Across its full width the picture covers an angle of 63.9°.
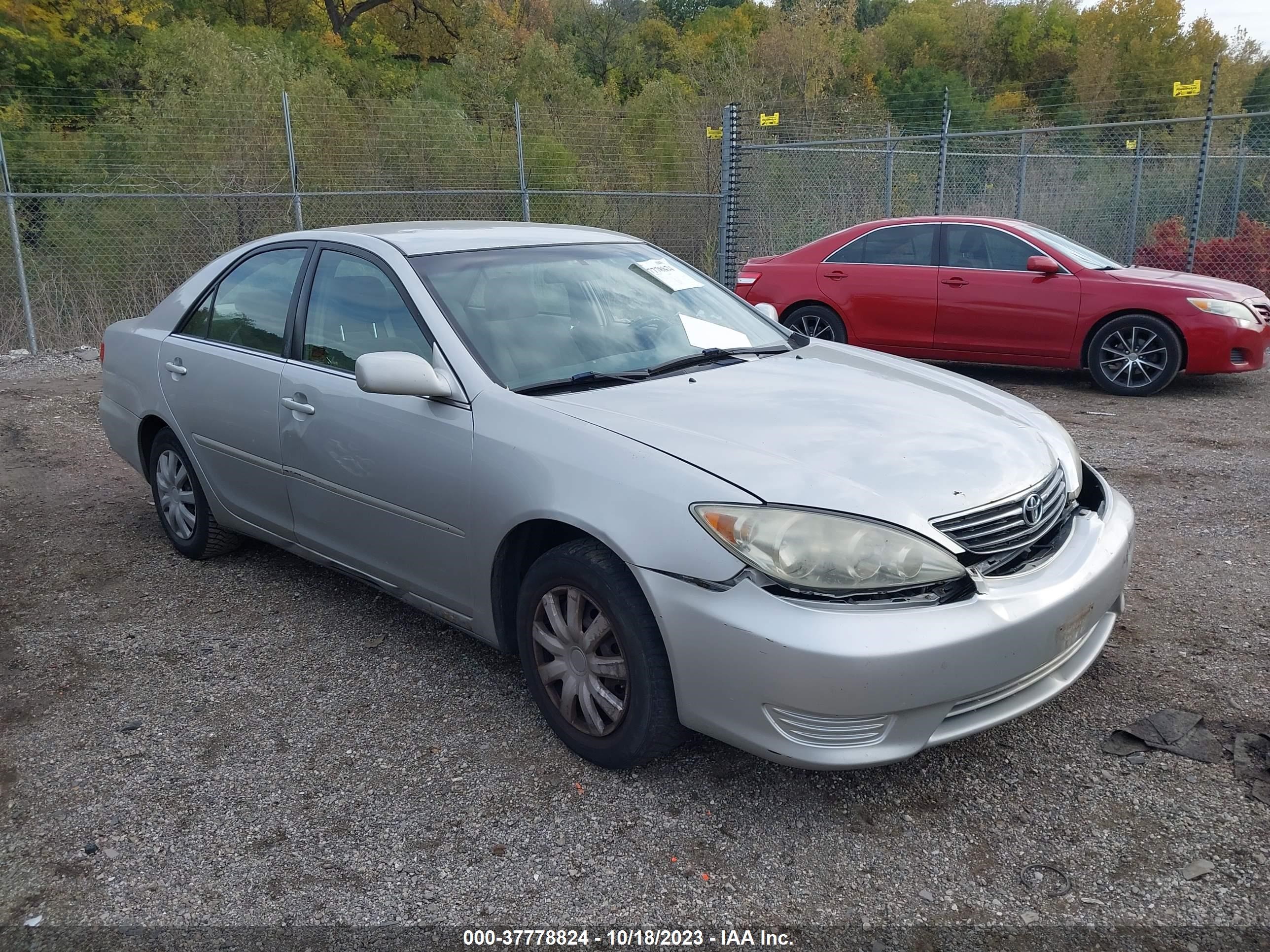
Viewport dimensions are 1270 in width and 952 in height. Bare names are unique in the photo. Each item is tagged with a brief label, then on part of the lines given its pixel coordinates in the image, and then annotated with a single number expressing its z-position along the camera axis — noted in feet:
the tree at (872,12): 224.12
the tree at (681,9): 199.93
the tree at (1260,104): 77.25
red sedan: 26.50
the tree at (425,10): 138.82
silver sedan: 8.30
